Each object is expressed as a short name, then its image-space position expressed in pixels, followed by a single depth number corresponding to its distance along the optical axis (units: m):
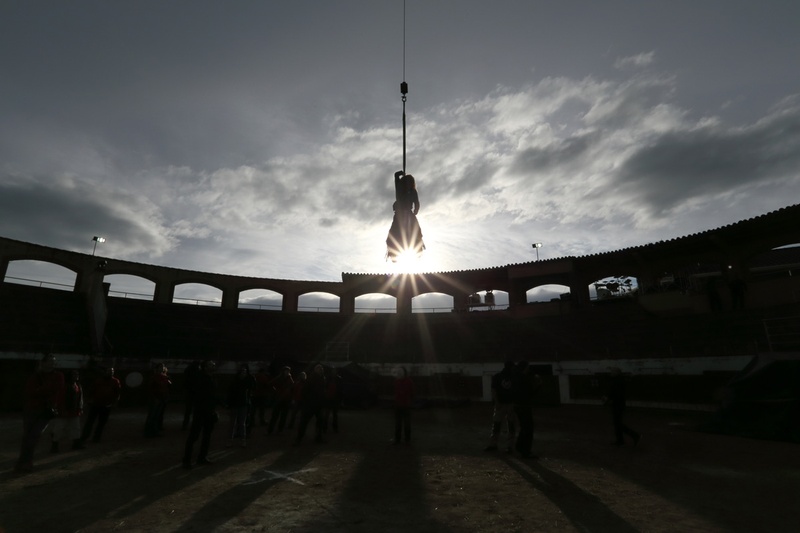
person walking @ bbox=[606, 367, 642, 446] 9.30
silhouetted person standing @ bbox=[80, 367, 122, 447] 9.05
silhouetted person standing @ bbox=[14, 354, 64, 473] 6.47
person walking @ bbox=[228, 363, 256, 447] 8.76
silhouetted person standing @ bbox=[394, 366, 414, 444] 9.74
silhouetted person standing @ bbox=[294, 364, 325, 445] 9.39
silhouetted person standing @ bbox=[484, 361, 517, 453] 8.70
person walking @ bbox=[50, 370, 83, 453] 8.31
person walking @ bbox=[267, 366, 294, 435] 10.80
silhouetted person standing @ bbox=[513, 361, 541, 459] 8.16
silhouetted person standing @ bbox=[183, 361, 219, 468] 6.93
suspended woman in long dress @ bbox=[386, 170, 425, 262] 9.18
